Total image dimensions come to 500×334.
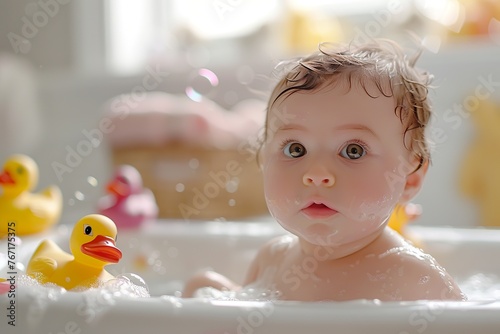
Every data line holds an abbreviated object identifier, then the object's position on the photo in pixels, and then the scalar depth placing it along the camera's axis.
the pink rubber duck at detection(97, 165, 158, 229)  1.48
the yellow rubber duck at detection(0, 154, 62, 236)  1.39
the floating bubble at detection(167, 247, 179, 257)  1.46
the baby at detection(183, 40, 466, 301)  0.92
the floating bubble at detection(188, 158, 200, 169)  2.19
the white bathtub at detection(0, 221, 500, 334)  0.76
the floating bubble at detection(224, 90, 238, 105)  2.60
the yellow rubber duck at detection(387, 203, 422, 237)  1.31
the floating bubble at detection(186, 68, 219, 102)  1.69
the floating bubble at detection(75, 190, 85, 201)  1.50
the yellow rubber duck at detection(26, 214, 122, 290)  0.95
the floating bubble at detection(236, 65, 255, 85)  2.56
